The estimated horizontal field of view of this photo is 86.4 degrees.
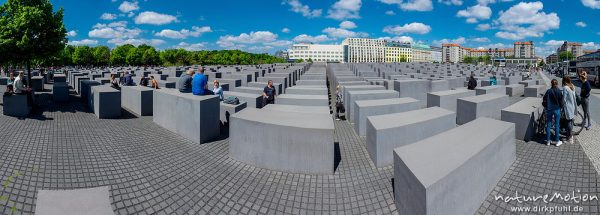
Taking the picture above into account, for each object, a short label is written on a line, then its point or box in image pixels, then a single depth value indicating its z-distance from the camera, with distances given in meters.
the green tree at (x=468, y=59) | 145.06
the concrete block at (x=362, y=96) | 12.11
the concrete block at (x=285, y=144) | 6.35
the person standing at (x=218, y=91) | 11.20
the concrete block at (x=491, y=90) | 15.68
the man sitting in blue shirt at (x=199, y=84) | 9.15
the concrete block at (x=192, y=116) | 8.34
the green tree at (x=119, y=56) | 79.81
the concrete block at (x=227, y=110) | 10.38
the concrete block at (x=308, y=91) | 13.70
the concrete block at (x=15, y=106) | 10.11
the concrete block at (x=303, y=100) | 11.26
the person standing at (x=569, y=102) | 7.81
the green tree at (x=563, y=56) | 119.22
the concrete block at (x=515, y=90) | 18.53
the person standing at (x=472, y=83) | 17.09
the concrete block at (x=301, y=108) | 8.84
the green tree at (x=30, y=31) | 11.47
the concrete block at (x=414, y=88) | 16.34
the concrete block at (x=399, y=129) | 6.80
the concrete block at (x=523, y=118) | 8.48
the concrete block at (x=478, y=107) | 10.56
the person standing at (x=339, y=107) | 12.48
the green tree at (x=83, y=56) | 78.76
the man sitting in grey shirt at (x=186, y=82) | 9.97
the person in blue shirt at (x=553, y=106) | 7.73
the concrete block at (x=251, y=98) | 11.88
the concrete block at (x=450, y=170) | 3.97
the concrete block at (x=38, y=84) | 18.97
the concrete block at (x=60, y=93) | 14.27
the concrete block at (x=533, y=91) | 17.70
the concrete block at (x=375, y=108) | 9.66
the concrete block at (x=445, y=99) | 12.86
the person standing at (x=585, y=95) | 9.27
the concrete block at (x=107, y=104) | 10.76
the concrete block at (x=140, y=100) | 11.97
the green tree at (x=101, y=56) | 81.94
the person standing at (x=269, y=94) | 13.06
